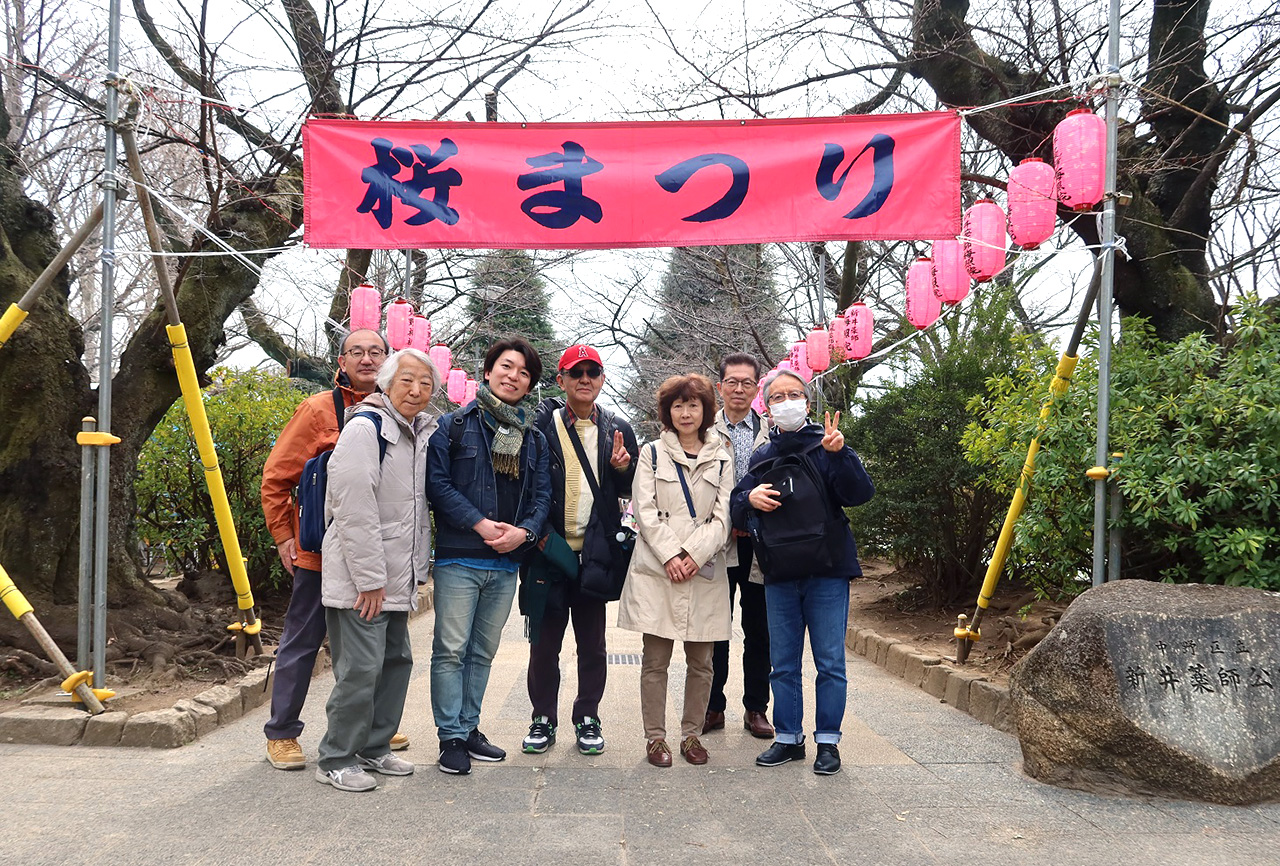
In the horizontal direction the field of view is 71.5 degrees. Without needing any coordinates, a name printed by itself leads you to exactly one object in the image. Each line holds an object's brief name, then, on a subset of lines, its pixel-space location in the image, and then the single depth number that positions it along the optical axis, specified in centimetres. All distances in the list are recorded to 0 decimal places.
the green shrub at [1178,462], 439
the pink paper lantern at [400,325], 1077
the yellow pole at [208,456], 526
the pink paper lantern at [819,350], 1323
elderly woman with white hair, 388
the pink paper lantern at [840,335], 1259
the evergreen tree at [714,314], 1812
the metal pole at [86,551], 486
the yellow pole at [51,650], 461
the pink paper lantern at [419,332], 1104
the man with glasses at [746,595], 497
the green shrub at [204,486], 830
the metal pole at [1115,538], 476
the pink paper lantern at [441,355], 1220
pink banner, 541
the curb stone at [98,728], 454
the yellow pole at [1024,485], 523
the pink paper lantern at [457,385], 1464
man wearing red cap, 453
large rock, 374
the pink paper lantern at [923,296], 988
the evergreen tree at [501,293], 1584
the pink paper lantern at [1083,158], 496
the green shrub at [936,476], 902
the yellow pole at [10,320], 482
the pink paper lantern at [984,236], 764
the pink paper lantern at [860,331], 1222
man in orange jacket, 424
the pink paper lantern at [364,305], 955
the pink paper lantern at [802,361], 1421
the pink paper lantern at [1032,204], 642
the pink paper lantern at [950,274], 917
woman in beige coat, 432
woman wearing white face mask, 427
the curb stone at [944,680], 530
